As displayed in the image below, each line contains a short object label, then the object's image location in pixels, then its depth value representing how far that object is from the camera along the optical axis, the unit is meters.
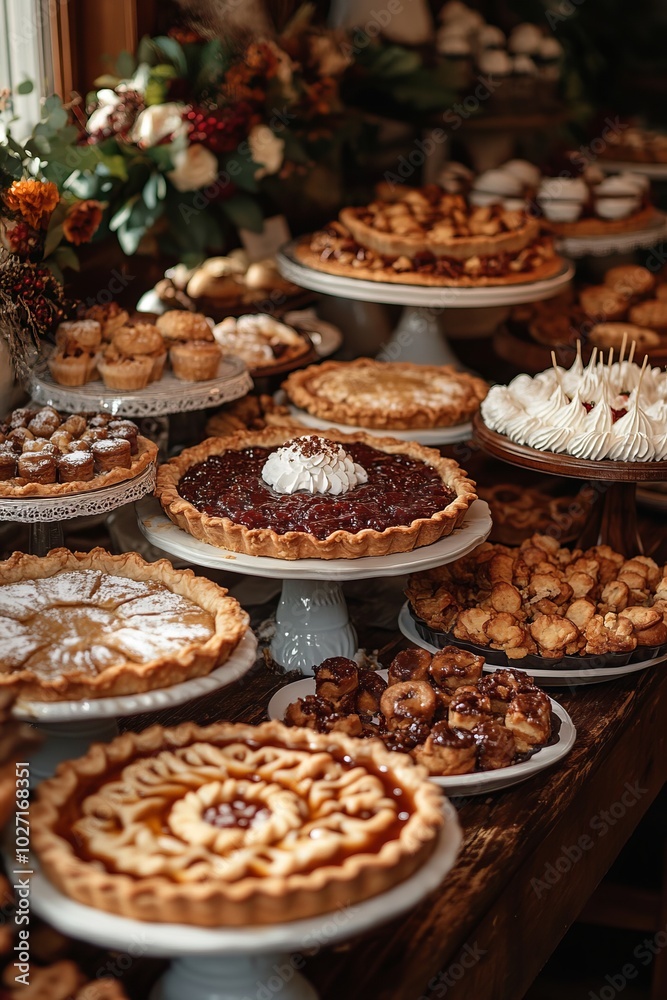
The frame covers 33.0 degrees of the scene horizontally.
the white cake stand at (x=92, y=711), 1.56
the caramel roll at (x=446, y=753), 1.79
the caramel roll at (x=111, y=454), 2.11
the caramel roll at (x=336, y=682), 1.94
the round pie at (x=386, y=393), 2.88
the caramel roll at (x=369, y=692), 1.97
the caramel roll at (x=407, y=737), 1.83
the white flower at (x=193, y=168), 2.98
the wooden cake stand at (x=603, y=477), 2.40
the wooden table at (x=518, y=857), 1.60
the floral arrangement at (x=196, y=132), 2.94
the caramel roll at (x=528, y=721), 1.88
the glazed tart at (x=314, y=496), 2.08
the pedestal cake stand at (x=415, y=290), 3.10
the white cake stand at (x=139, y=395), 2.38
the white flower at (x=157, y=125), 2.93
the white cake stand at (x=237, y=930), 1.22
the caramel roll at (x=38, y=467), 2.03
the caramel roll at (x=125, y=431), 2.20
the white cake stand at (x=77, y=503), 1.99
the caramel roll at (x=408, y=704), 1.87
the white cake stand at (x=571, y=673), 2.22
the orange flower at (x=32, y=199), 2.26
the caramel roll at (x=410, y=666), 2.00
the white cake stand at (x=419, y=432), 2.88
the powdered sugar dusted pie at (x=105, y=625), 1.60
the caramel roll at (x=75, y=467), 2.04
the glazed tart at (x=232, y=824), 1.23
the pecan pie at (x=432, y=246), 3.21
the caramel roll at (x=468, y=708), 1.85
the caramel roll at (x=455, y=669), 1.98
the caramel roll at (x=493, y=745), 1.83
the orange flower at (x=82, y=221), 2.46
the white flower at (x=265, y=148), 3.21
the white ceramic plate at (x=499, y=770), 1.79
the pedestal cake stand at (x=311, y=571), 2.06
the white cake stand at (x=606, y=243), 4.04
